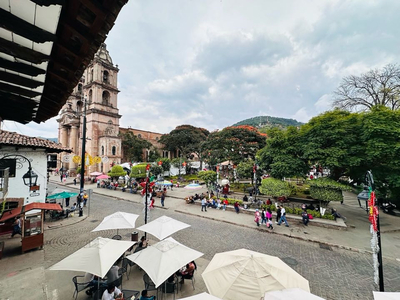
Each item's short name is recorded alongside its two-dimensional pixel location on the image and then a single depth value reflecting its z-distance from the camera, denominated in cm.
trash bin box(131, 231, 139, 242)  888
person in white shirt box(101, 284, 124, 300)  486
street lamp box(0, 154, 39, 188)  805
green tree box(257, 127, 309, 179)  1388
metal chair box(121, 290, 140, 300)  537
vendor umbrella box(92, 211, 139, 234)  813
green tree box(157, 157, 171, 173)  3422
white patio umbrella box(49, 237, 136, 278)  484
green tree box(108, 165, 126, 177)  2959
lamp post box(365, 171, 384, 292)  557
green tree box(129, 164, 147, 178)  2781
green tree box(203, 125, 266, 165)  2689
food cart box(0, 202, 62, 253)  819
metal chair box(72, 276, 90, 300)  549
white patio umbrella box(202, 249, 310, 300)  424
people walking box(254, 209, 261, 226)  1208
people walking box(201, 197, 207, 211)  1576
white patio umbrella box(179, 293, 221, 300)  356
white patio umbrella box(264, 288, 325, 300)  355
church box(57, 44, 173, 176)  3709
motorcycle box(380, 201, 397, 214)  1541
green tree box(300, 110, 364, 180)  1189
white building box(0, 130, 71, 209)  998
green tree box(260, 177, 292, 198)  1337
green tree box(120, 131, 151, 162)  4388
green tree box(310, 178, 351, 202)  1218
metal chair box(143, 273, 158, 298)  576
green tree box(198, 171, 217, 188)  2022
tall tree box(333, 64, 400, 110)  1809
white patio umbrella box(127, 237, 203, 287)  491
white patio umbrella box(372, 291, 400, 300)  353
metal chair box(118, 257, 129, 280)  663
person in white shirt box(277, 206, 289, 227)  1211
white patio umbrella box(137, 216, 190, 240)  747
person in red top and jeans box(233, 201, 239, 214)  1498
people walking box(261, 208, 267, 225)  1214
